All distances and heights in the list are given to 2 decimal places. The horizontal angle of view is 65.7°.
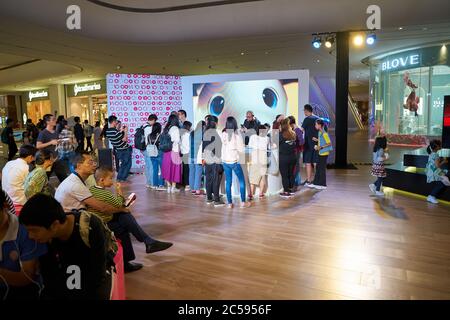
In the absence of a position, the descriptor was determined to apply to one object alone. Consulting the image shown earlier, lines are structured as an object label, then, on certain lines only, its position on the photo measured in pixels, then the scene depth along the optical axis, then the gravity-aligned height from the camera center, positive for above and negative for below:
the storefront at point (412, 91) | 12.80 +1.30
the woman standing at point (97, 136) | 12.12 -0.28
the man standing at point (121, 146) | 7.64 -0.42
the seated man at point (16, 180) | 3.43 -0.50
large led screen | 9.02 +0.73
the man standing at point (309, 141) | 6.85 -0.33
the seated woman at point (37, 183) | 3.29 -0.52
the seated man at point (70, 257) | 1.66 -0.64
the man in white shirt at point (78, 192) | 2.97 -0.54
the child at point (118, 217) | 3.16 -0.86
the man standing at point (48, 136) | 5.64 -0.11
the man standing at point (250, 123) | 7.60 +0.06
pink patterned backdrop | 9.88 +0.87
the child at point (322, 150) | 6.58 -0.48
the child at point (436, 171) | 5.52 -0.77
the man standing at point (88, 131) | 15.25 -0.13
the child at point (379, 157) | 6.00 -0.58
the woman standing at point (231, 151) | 5.28 -0.38
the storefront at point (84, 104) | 19.31 +1.42
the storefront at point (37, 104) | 21.39 +1.64
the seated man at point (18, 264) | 1.74 -0.67
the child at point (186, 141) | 6.57 -0.27
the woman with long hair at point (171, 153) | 6.64 -0.51
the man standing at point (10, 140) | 10.05 -0.30
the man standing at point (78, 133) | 12.64 -0.17
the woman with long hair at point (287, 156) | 5.95 -0.53
